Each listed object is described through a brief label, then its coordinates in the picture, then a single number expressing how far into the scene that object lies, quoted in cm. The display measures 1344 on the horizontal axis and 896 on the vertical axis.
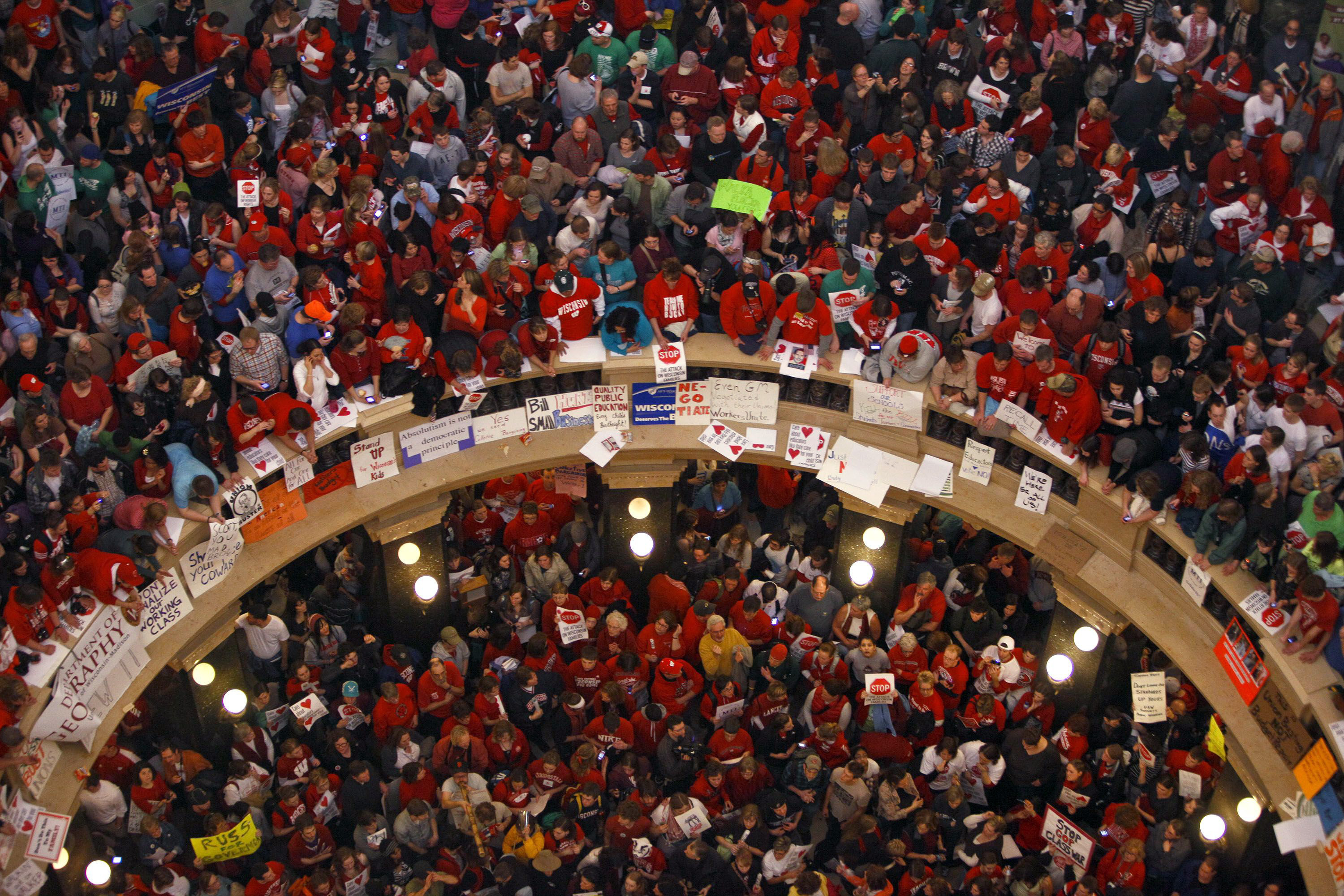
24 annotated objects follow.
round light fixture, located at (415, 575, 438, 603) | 1777
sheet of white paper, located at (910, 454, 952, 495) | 1698
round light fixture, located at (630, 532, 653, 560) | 1833
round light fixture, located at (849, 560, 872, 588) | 1808
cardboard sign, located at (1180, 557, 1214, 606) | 1492
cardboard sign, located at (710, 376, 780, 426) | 1714
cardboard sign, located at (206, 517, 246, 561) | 1512
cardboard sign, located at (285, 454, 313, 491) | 1578
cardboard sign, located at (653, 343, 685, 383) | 1664
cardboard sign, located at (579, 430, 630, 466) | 1716
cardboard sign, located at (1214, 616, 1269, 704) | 1470
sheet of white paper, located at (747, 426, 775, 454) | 1734
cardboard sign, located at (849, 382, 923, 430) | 1656
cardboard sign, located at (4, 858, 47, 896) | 1341
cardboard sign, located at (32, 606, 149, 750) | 1390
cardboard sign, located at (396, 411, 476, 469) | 1673
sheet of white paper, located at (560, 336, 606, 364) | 1667
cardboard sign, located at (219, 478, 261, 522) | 1518
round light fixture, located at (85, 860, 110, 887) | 1473
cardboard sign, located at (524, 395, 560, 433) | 1703
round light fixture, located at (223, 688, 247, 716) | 1645
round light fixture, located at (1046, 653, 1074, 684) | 1712
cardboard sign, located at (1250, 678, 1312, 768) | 1420
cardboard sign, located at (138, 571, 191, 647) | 1495
